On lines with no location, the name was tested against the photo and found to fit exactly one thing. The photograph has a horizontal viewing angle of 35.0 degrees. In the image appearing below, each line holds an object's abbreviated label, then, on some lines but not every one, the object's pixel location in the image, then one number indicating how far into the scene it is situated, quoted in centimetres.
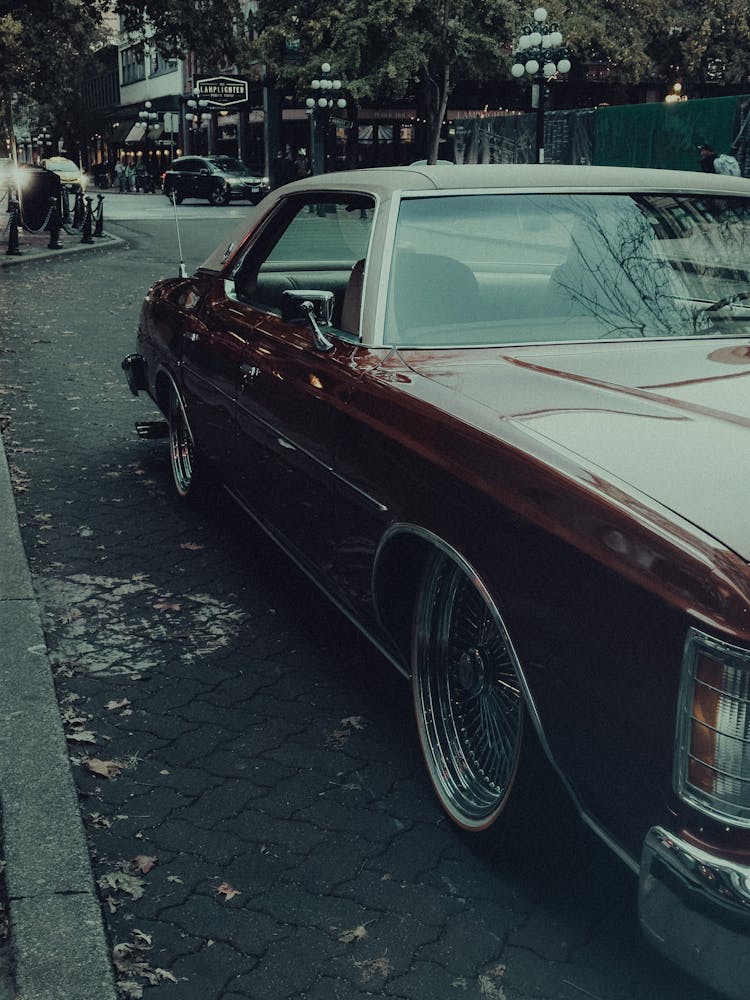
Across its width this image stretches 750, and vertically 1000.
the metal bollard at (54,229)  2286
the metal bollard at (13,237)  2131
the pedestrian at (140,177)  6131
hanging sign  4966
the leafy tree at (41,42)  2288
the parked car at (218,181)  4362
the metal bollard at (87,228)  2441
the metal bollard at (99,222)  2570
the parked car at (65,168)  4616
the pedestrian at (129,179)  6297
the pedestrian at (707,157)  1842
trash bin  2541
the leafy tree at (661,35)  4191
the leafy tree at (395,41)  4038
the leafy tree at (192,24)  2202
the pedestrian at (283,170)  4803
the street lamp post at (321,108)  4178
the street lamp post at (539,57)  2757
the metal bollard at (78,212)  2752
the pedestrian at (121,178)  6406
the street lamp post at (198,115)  5076
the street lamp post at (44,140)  10231
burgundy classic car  198
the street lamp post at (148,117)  6068
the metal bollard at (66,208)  2732
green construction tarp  2050
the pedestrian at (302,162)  5307
